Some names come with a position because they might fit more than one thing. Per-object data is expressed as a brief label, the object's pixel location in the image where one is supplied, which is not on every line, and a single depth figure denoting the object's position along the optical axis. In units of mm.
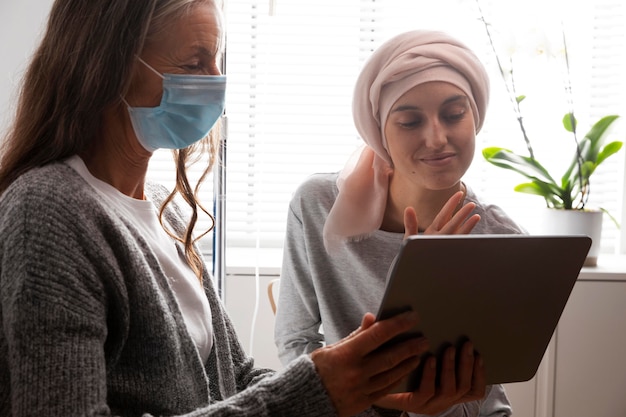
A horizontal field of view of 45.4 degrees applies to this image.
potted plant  2602
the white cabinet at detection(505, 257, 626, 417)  2604
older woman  903
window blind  2936
